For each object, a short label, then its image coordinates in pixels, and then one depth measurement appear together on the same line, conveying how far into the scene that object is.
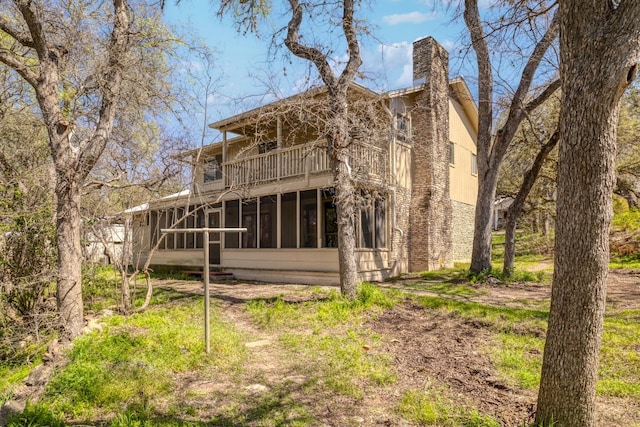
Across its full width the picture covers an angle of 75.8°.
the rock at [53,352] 5.77
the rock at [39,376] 5.01
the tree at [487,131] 12.38
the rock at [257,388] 4.70
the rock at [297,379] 4.93
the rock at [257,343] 6.51
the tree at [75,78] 6.85
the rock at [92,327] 6.69
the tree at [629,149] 16.31
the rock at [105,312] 8.09
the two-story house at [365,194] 12.51
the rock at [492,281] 11.94
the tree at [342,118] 8.98
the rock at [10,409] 4.32
